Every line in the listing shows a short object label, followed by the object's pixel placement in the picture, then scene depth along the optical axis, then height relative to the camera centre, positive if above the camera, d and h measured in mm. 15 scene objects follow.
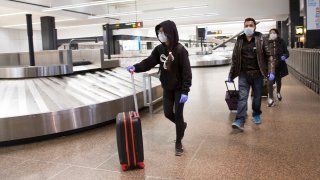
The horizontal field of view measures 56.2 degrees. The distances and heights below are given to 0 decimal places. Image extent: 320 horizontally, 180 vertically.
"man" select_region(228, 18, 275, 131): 4324 -111
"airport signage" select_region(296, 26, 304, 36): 15272 +1220
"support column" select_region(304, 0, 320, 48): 10737 +927
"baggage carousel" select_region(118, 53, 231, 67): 18469 -263
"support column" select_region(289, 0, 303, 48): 17209 +2107
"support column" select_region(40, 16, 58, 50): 18969 +1928
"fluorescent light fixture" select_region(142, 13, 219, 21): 20744 +2954
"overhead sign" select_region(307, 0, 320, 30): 10688 +1406
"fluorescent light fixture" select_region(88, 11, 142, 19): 17078 +2920
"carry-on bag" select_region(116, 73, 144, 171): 3084 -831
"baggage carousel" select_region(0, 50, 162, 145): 4207 -590
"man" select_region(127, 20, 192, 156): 3375 -114
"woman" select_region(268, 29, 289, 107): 6117 +12
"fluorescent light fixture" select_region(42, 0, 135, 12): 13271 +2657
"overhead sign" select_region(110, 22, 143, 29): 20706 +2494
